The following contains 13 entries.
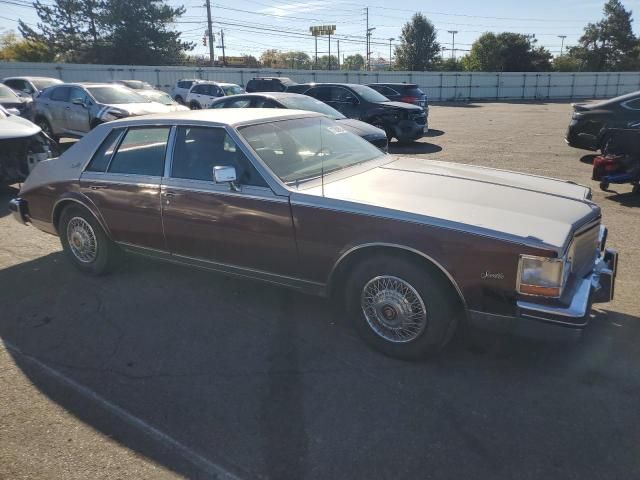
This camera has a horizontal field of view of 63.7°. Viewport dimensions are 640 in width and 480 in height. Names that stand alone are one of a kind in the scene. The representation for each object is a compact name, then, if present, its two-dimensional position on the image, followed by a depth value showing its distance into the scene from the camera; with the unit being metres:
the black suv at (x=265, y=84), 18.73
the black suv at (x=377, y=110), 13.52
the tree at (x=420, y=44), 72.06
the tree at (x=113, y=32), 45.16
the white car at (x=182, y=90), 24.75
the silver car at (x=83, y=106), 12.37
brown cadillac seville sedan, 3.05
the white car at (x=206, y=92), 20.45
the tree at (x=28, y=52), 49.29
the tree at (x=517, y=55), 60.50
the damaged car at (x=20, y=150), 8.12
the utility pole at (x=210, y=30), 45.26
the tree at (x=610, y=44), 71.25
